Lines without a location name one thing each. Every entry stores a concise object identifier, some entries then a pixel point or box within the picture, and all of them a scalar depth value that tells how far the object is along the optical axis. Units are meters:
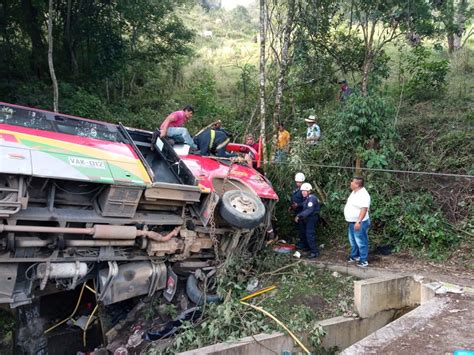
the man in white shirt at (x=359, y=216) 6.82
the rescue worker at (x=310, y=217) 7.68
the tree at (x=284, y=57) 10.65
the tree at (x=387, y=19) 10.56
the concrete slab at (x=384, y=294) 6.01
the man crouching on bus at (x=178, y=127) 7.13
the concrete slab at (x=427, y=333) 4.28
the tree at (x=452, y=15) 10.84
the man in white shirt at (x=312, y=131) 9.69
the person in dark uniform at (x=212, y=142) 7.38
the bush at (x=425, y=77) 12.56
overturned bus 4.50
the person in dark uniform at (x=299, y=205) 8.09
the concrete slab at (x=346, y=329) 5.73
